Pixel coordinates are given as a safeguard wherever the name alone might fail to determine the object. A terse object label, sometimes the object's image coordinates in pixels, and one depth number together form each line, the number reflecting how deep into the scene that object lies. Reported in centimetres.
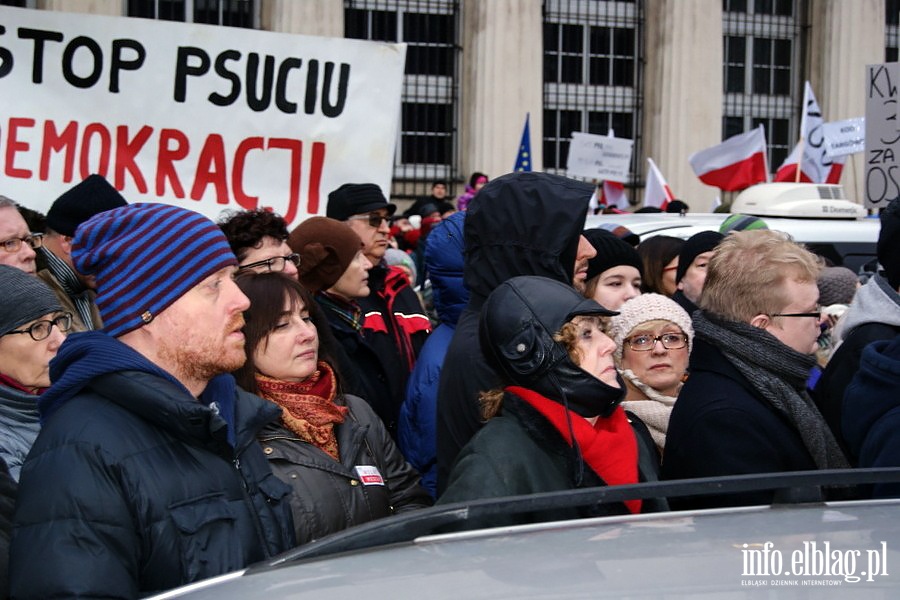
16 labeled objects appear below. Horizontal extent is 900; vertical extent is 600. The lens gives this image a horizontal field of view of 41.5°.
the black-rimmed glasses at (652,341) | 428
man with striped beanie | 230
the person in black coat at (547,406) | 273
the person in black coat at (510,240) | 356
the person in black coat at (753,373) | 311
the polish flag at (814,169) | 1409
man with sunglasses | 548
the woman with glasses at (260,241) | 463
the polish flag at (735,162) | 1434
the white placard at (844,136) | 1374
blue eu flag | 1600
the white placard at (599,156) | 1611
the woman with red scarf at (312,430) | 310
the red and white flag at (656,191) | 1531
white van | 809
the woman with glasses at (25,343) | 358
